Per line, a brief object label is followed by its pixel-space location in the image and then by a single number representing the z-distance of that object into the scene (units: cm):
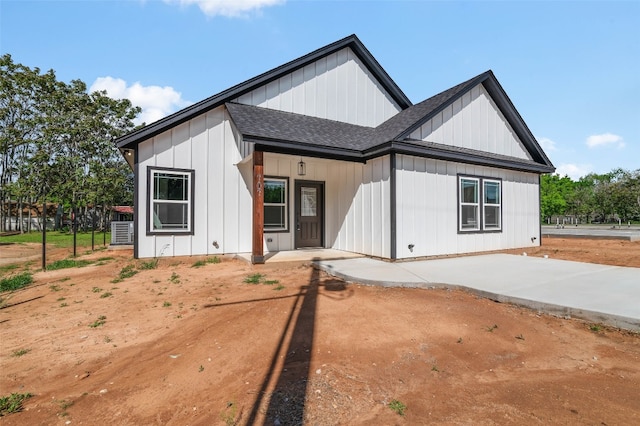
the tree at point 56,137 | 2275
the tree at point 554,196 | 4916
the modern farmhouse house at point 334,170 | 826
